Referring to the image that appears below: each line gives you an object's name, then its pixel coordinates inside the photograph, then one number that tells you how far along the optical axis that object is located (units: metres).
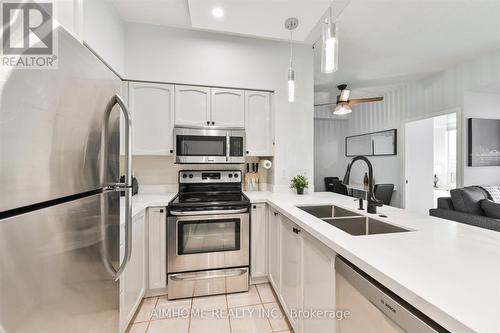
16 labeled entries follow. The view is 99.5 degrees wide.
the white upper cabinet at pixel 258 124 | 2.57
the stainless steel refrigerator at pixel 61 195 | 0.46
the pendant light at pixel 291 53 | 1.72
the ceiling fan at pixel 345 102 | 3.71
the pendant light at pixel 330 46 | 1.21
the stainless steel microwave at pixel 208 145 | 2.34
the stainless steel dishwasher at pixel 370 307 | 0.63
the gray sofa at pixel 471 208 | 2.24
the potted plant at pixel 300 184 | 2.47
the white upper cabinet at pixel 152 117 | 2.32
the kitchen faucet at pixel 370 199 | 1.48
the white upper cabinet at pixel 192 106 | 2.40
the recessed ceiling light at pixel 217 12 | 1.90
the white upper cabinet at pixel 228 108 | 2.48
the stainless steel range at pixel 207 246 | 1.98
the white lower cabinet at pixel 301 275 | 1.10
